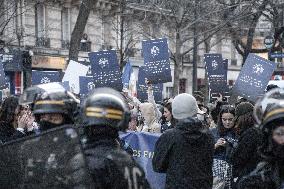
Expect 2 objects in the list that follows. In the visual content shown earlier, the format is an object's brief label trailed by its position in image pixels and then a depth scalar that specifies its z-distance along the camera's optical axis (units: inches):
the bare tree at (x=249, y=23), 836.6
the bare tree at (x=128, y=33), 1167.7
